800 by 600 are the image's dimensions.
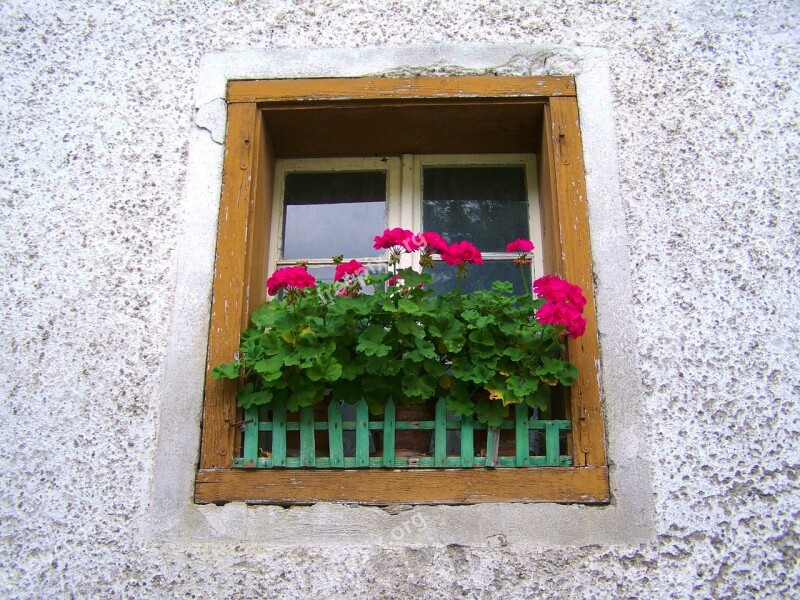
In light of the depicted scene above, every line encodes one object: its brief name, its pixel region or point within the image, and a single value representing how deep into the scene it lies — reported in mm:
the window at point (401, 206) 2664
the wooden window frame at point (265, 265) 2053
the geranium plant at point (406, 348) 2080
